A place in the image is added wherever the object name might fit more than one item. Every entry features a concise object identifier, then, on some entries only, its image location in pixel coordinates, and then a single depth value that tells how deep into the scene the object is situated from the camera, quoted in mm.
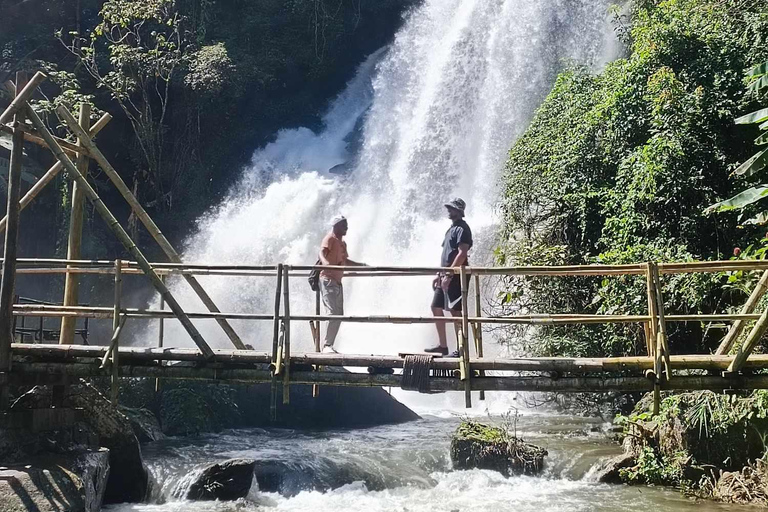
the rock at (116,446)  9562
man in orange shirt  8117
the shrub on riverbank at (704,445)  8719
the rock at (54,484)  6895
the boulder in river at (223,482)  9672
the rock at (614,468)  9859
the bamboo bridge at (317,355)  6793
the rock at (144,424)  12859
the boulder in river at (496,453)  10375
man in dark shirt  7836
